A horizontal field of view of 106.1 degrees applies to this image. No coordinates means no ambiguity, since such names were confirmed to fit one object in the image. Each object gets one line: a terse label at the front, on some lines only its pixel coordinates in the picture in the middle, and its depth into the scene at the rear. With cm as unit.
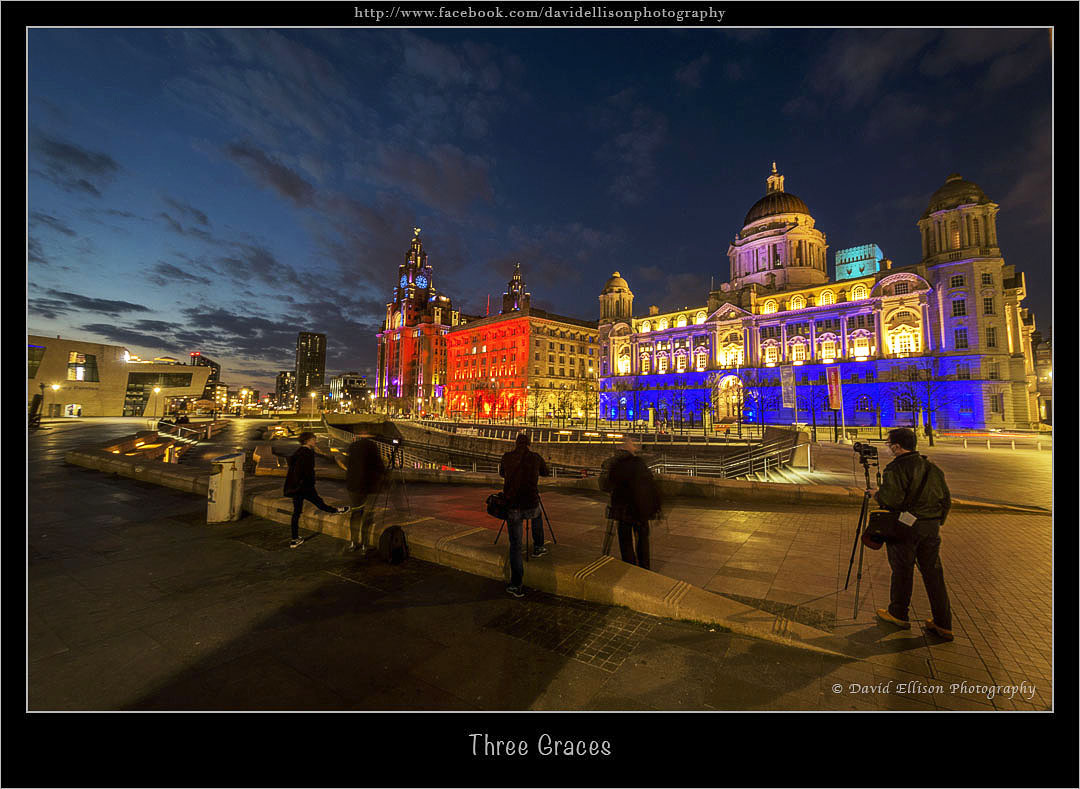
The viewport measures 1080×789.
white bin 746
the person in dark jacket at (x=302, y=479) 674
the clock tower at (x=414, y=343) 12875
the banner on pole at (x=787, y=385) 5859
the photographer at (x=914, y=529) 396
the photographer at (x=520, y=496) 473
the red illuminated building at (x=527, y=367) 9238
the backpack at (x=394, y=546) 557
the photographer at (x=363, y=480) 615
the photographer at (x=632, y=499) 544
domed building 4684
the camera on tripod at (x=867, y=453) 546
